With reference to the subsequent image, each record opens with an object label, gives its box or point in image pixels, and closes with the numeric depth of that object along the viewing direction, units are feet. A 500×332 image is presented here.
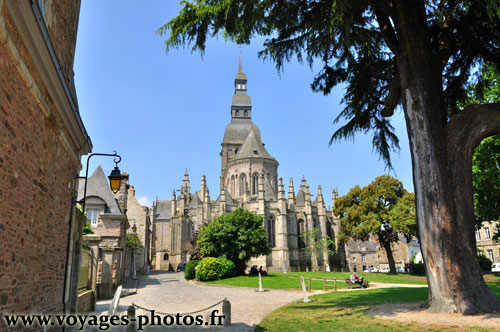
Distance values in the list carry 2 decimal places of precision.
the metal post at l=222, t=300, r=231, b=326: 30.26
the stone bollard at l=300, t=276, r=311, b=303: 46.58
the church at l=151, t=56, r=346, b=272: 155.22
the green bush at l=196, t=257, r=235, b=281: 92.32
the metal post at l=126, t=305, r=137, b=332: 25.58
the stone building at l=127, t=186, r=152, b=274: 123.03
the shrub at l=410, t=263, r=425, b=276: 109.27
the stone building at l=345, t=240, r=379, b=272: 233.43
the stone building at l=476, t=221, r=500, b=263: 144.87
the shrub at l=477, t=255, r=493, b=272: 104.78
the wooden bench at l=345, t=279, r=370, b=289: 68.95
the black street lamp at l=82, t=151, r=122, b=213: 31.07
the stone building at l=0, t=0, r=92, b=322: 14.34
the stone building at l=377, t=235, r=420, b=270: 233.76
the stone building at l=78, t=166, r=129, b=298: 66.18
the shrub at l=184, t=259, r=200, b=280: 101.04
